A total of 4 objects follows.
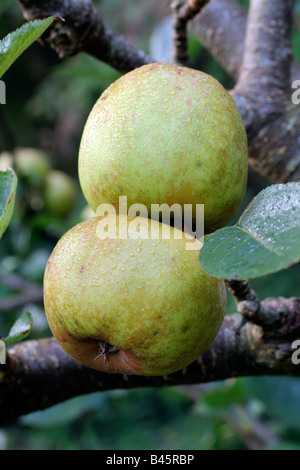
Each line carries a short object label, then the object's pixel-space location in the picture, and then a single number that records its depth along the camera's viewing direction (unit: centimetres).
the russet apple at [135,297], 39
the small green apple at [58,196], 178
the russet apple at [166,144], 40
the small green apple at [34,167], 177
